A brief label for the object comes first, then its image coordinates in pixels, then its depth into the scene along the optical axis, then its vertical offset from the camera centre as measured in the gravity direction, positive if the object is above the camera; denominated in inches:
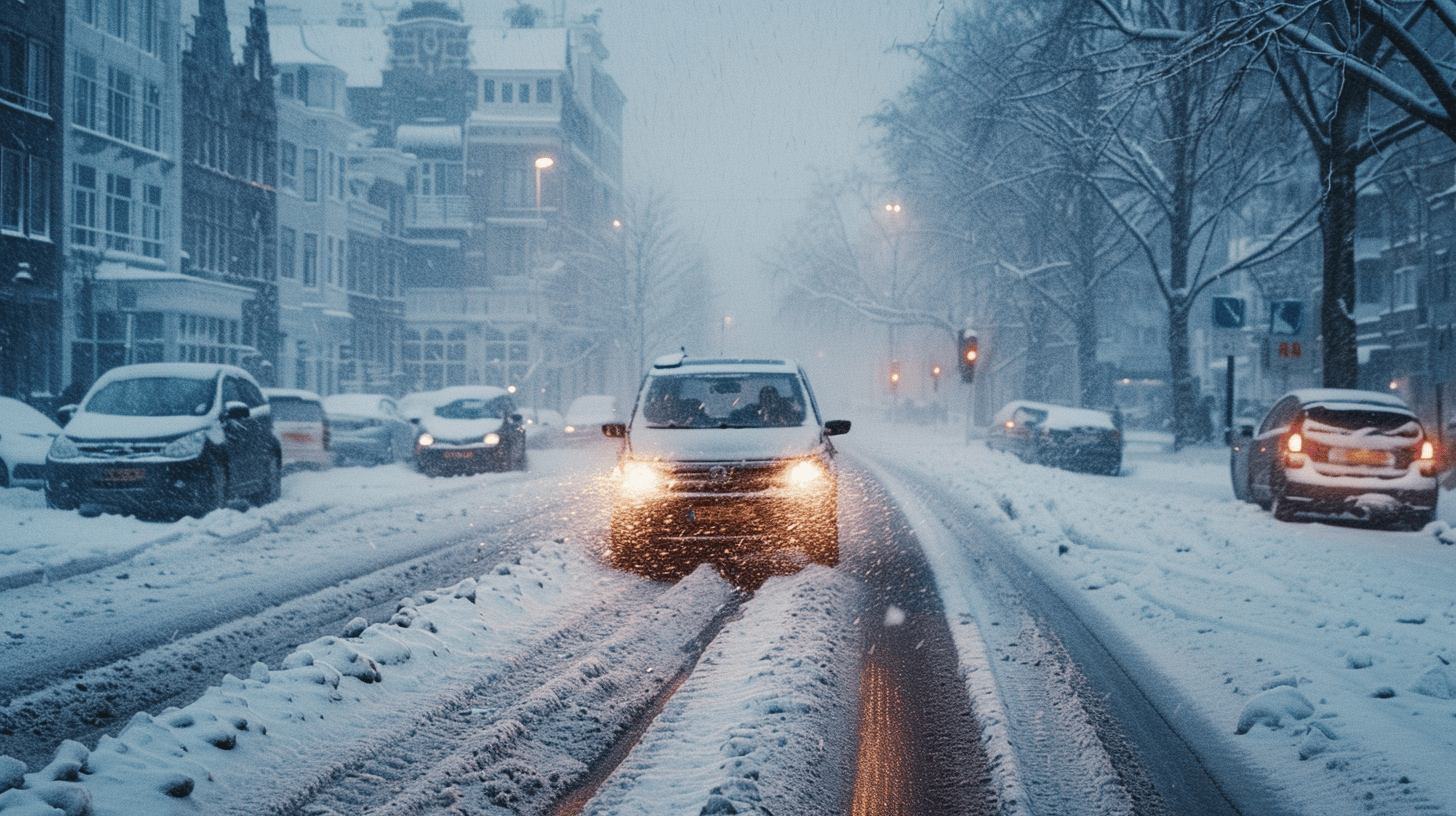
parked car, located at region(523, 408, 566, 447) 1476.4 -38.0
